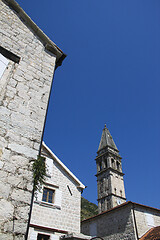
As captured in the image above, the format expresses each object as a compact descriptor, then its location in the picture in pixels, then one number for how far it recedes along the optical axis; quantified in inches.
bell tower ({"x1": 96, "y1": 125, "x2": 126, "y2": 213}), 1195.9
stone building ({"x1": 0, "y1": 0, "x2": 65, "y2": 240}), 87.7
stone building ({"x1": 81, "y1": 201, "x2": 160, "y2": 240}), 538.9
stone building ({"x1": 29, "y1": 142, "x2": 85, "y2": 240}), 346.3
